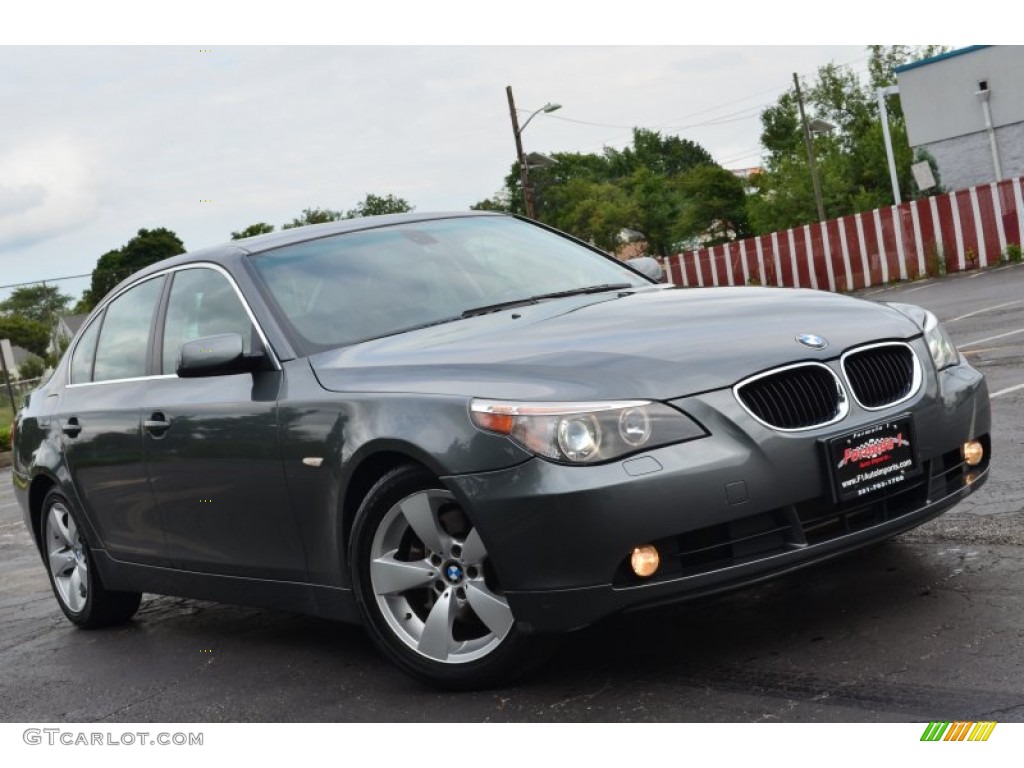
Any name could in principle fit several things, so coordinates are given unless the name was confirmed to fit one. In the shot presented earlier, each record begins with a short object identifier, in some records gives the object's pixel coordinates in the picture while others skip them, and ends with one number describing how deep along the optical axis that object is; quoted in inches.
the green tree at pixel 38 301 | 1671.3
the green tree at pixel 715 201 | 3831.2
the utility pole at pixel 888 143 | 1457.9
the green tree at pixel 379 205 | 3088.1
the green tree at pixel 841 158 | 2947.8
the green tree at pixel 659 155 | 4793.3
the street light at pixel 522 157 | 1786.4
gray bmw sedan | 158.9
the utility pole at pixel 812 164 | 2691.9
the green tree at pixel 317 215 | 2759.8
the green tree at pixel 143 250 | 3737.7
